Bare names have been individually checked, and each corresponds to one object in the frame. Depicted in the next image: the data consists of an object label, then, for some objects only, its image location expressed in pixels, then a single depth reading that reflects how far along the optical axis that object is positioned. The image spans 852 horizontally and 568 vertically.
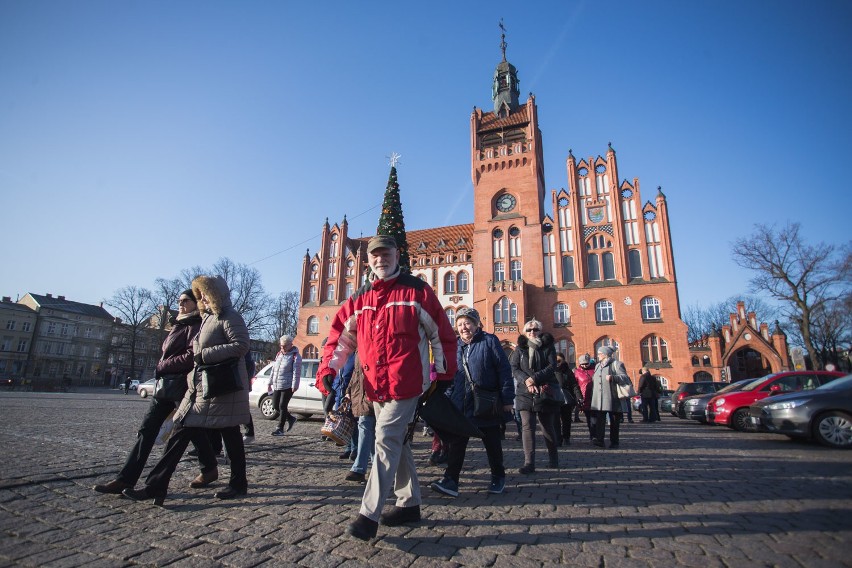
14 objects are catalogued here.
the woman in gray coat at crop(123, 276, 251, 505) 3.29
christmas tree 17.14
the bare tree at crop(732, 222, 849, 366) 24.83
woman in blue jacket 3.74
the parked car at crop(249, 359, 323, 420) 10.73
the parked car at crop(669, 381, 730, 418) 15.78
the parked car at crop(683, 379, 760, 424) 12.81
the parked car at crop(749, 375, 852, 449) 6.73
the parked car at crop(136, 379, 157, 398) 23.75
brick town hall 30.95
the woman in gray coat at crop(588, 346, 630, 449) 7.20
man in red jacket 2.68
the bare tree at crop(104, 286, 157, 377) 44.00
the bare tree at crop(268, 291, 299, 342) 54.25
